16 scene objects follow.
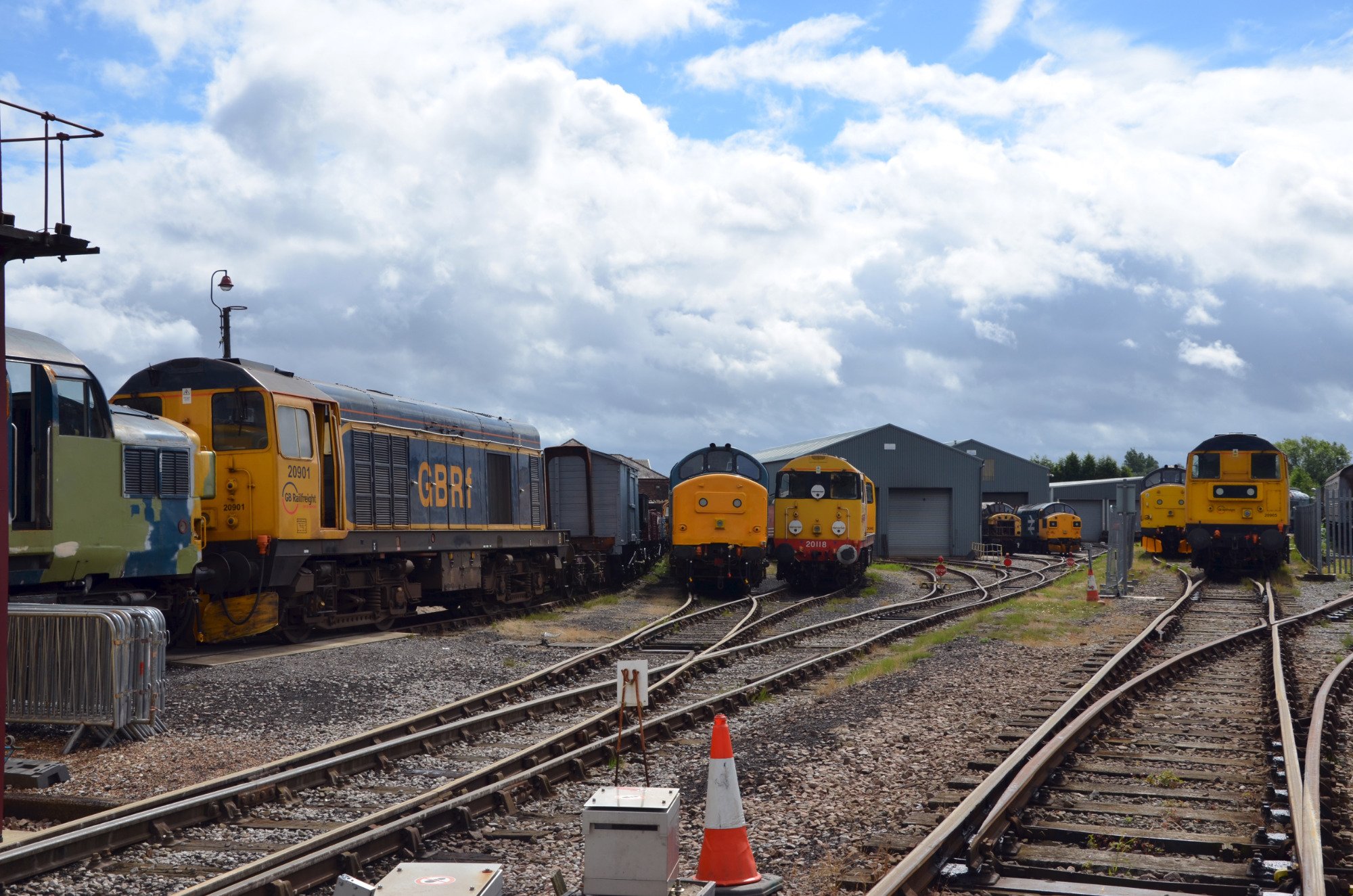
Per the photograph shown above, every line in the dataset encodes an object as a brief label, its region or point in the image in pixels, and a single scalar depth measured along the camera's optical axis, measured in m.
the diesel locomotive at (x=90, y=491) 10.31
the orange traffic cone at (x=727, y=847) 5.67
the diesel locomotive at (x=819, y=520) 26.05
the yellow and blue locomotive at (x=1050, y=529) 53.44
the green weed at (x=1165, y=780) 7.82
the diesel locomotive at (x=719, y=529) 23.95
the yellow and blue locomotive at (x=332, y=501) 14.34
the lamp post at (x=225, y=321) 24.17
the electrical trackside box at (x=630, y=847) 5.39
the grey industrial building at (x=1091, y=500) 67.94
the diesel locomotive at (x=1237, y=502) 28.47
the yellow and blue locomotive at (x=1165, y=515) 39.50
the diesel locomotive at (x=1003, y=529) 55.50
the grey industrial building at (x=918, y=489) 49.41
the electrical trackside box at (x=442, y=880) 4.69
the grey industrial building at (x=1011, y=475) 66.94
